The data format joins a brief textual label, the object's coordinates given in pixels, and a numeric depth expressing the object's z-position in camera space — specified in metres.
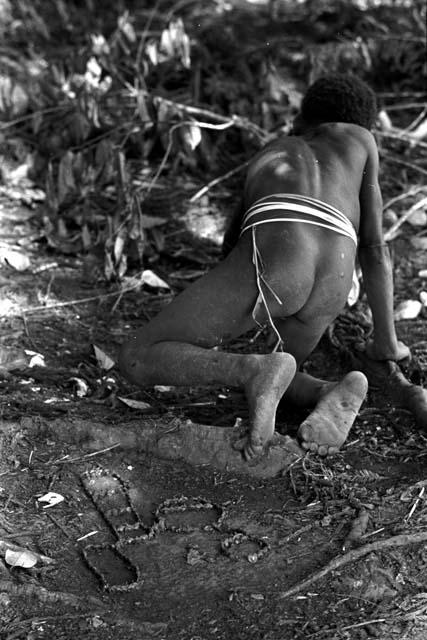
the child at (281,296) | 2.78
